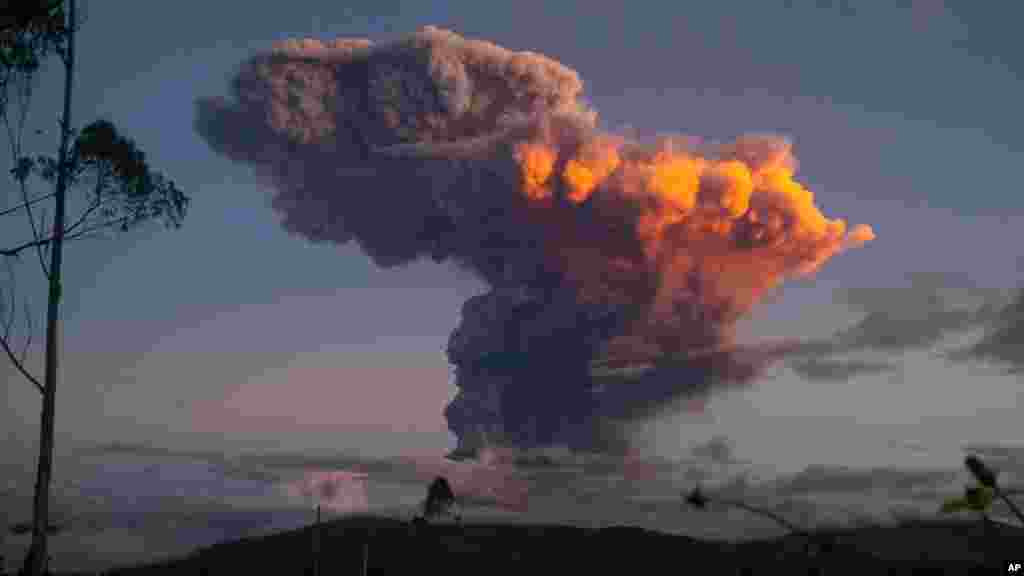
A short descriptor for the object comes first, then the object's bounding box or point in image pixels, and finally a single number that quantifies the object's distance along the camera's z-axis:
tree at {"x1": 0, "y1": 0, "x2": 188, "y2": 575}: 33.50
